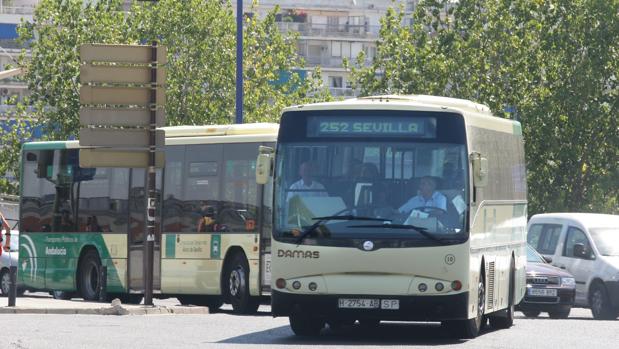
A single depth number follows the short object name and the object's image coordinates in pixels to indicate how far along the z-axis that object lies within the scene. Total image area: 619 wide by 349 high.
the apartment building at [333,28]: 138.50
